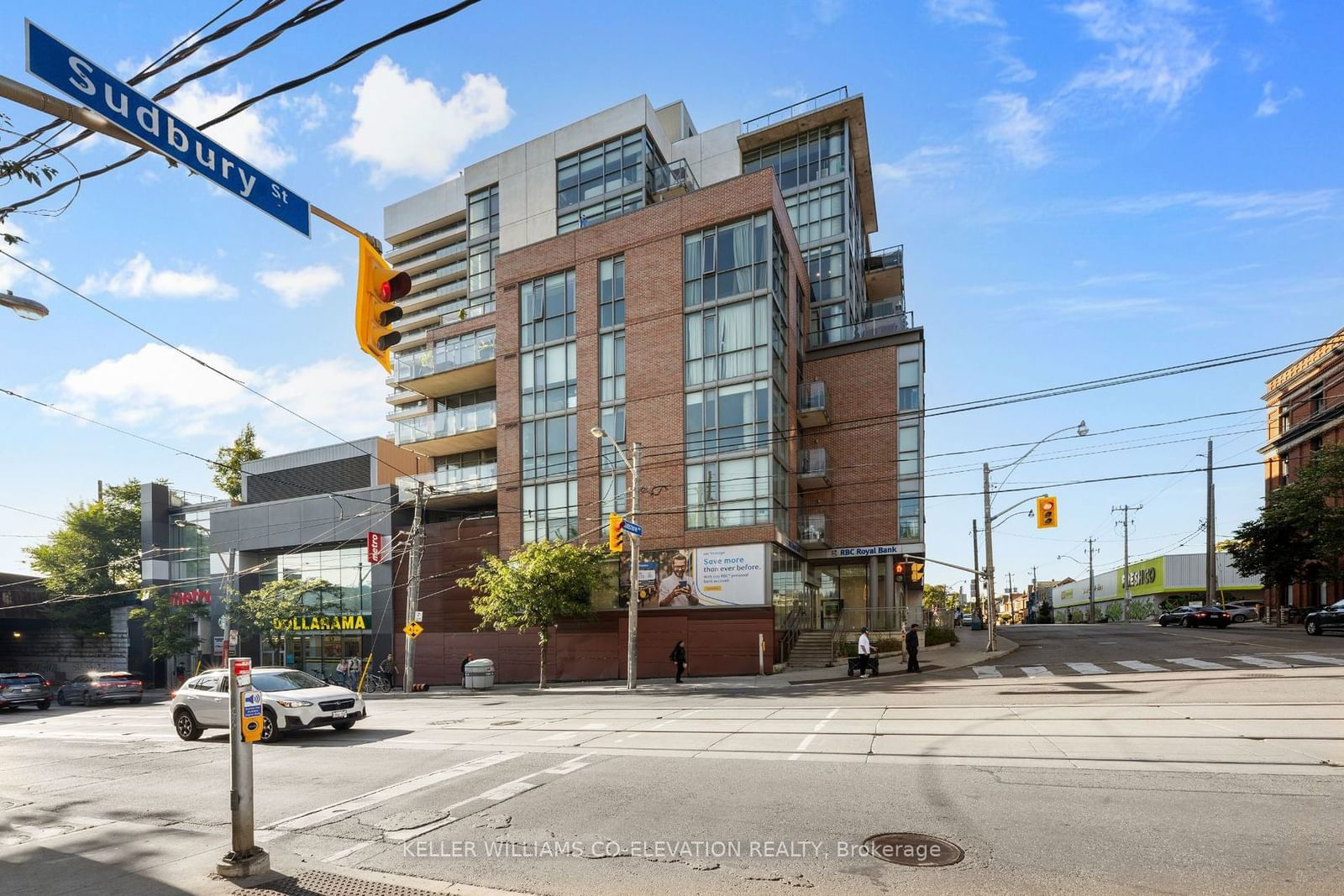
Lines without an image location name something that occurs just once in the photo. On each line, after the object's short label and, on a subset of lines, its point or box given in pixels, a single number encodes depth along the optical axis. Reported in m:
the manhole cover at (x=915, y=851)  6.21
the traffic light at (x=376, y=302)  6.86
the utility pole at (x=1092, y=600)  74.11
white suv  14.26
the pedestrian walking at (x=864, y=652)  25.55
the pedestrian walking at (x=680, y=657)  28.14
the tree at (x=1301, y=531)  39.78
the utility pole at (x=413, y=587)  30.41
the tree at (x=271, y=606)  35.94
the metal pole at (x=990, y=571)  32.38
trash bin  31.31
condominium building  31.16
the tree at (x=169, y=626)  40.62
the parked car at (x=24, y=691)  29.81
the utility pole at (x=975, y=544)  58.32
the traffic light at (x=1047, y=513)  28.50
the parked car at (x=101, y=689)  33.44
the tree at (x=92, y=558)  46.62
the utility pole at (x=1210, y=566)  48.72
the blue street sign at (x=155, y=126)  4.52
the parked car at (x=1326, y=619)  30.08
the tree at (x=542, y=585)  28.34
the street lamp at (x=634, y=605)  26.41
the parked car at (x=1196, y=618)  42.01
